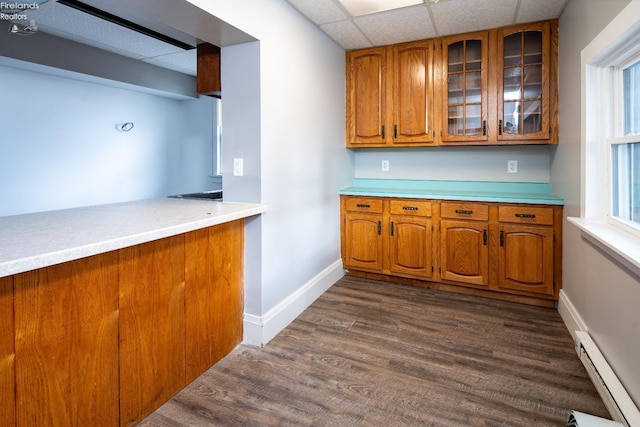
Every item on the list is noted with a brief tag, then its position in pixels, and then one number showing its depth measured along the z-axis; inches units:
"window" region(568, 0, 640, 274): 67.0
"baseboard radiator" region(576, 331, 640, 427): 56.4
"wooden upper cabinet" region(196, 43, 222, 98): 97.0
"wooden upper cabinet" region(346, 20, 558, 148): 114.4
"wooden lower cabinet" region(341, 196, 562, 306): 110.7
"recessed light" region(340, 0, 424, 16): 98.8
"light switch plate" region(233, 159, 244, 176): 90.1
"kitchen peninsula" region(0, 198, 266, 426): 45.8
